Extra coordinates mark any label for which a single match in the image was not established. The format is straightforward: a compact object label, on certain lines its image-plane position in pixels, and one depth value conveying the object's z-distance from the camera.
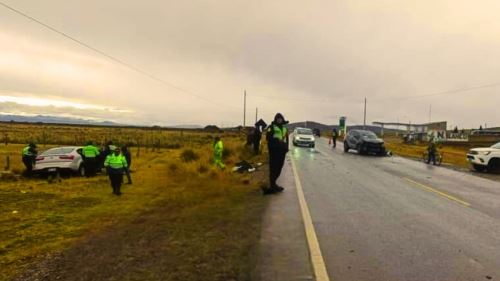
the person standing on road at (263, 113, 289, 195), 13.20
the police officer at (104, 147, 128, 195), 15.62
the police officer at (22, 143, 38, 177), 21.44
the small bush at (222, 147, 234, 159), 29.66
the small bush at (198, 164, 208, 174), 20.96
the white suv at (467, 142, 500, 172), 24.44
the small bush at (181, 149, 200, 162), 28.60
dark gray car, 35.19
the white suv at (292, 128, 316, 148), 43.38
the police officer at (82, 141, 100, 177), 21.59
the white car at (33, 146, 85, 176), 20.75
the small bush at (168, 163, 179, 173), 22.60
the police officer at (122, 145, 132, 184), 18.41
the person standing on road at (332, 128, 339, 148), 45.85
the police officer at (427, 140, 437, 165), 28.72
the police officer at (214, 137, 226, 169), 21.27
